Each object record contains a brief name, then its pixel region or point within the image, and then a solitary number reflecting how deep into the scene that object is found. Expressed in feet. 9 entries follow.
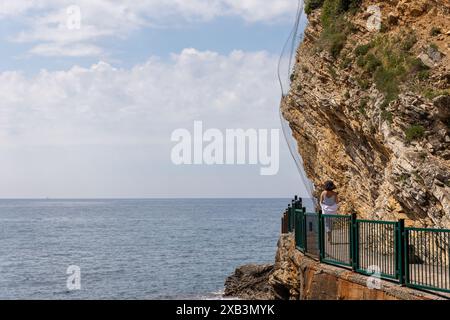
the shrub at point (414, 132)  55.36
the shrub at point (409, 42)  62.90
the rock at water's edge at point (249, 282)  121.60
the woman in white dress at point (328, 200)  52.65
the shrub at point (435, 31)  62.67
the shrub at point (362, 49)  67.62
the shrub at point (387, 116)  58.65
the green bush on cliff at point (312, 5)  82.89
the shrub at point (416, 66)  59.06
